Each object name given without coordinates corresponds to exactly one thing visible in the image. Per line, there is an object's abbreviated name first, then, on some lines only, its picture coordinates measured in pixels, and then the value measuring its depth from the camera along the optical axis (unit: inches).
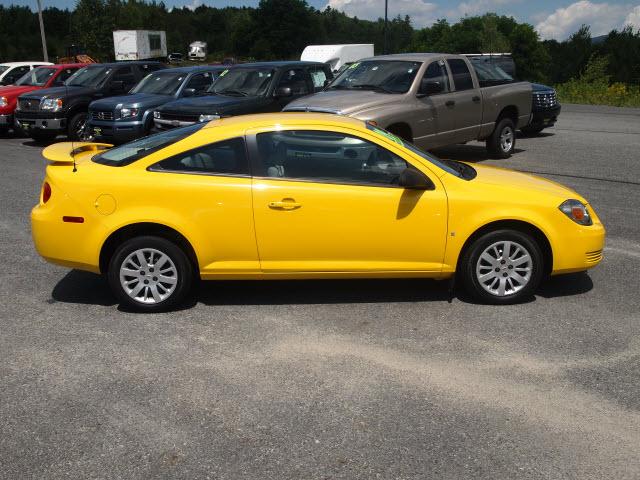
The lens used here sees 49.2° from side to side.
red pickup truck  693.3
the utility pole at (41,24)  1471.5
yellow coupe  208.2
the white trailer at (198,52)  3294.8
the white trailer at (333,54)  1000.9
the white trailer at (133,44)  2052.2
